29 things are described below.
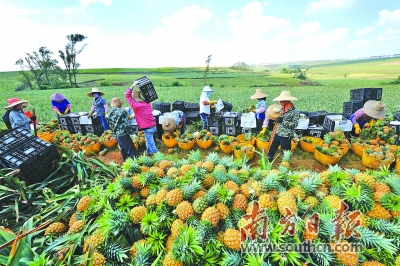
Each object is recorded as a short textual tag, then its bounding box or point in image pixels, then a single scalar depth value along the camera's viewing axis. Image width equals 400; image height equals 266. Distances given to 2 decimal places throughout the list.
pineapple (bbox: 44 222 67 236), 1.44
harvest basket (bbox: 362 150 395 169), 4.11
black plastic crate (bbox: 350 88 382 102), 6.49
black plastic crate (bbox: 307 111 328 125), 6.21
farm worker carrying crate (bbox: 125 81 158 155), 4.59
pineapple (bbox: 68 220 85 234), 1.36
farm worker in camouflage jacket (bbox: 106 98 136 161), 4.30
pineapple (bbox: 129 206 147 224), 1.29
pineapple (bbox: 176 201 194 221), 1.24
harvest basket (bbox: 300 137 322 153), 5.15
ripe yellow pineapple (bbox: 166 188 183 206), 1.31
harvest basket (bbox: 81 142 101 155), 5.49
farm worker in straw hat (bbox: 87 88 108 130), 6.40
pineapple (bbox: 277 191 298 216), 1.17
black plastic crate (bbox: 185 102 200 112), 7.61
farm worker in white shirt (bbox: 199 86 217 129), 6.19
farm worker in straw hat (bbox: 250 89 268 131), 6.15
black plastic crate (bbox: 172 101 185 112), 7.14
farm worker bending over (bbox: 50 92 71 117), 6.87
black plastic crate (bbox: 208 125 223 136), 6.26
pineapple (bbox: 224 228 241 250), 1.10
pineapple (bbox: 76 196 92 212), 1.51
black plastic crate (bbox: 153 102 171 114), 7.40
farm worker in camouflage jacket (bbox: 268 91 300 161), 4.10
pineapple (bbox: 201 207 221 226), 1.19
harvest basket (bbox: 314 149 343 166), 4.55
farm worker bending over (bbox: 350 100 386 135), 5.09
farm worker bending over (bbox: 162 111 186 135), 5.48
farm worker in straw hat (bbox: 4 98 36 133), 4.89
